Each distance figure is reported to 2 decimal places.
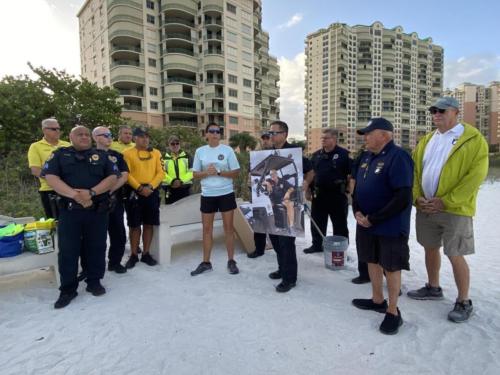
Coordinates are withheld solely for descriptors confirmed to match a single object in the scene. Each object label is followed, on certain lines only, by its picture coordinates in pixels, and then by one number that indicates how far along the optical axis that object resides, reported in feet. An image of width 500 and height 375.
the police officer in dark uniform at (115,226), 12.70
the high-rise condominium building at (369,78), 261.65
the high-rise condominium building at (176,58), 128.26
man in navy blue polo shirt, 7.85
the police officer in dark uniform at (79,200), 9.89
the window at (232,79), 142.08
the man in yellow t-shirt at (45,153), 12.37
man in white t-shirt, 8.55
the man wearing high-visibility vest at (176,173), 17.84
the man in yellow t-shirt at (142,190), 13.12
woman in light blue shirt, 12.71
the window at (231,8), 142.72
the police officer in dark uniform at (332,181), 13.99
